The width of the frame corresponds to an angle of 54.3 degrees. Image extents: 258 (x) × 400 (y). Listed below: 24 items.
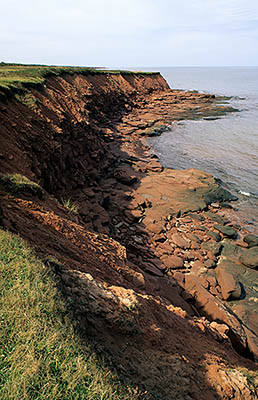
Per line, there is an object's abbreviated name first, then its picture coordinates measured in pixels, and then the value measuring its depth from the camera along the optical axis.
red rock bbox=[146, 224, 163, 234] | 14.50
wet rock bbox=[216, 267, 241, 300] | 10.81
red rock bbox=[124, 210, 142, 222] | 15.36
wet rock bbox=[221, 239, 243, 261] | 13.34
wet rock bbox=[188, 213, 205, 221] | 16.11
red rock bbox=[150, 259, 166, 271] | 11.66
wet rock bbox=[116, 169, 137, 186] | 19.31
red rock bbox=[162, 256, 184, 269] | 12.11
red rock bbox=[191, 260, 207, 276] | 12.09
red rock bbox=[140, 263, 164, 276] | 10.79
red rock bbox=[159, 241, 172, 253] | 13.21
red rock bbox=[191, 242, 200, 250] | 13.64
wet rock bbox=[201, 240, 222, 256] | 13.45
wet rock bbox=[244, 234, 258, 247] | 13.97
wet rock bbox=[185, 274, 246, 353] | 7.84
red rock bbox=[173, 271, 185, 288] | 10.99
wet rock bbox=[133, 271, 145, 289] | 7.20
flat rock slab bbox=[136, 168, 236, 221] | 16.95
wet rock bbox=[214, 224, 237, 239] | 14.59
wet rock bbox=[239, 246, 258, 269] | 12.54
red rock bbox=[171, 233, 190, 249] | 13.67
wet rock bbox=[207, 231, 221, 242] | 14.36
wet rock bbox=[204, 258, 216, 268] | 12.50
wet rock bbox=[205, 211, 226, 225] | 15.88
